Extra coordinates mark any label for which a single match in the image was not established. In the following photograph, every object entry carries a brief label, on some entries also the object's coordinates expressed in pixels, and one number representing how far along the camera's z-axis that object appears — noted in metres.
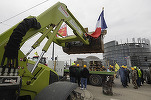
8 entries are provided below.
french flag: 6.14
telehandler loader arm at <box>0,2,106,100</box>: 1.40
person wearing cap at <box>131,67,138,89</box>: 7.26
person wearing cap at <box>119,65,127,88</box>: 7.59
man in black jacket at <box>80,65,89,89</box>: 6.05
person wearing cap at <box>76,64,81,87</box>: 6.69
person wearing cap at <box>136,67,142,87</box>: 7.88
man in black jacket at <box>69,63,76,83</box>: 6.69
